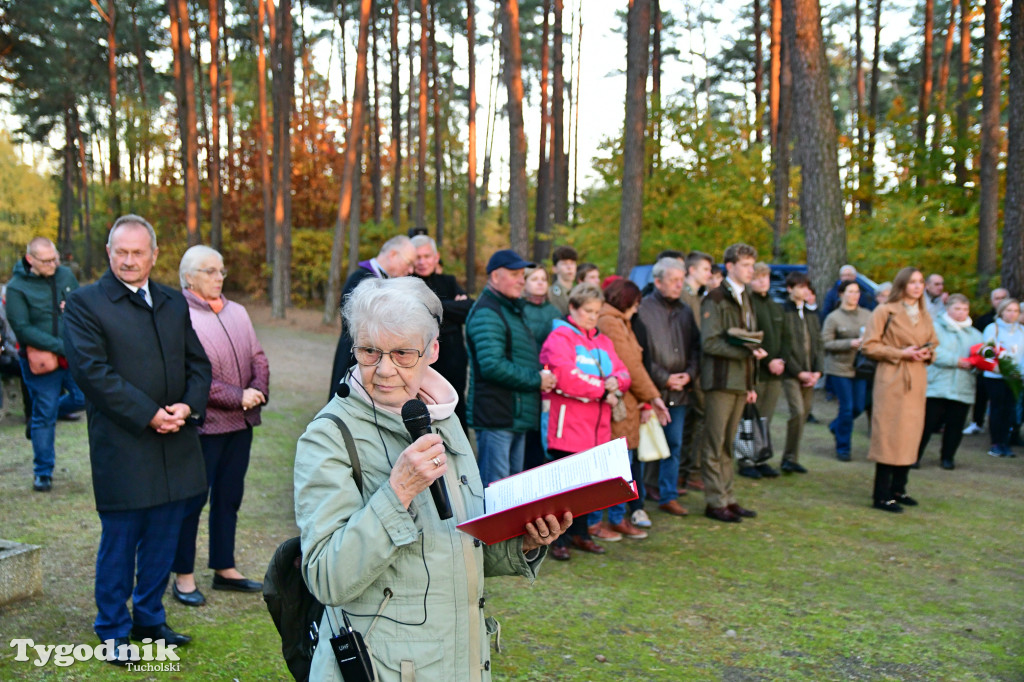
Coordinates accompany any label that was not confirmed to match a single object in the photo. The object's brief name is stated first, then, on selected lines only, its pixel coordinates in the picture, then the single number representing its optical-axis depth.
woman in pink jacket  6.19
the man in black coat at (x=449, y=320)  6.77
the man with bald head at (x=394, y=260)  6.02
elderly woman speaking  2.09
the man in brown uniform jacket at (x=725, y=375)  7.29
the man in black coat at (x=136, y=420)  3.98
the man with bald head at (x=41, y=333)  7.26
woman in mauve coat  4.97
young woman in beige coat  7.45
